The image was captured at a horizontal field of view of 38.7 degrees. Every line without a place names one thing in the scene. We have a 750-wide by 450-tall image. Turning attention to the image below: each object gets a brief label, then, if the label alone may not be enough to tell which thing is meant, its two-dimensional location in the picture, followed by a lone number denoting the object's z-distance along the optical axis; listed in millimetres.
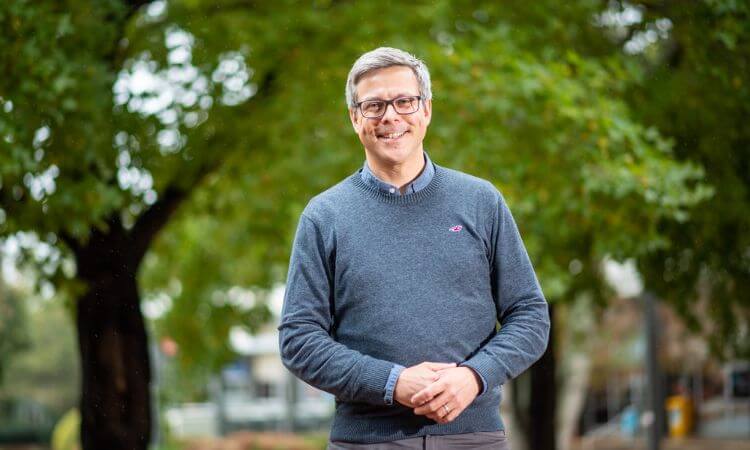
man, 2705
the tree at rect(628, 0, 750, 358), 8984
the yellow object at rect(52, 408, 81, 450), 23750
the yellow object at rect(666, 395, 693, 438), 34250
